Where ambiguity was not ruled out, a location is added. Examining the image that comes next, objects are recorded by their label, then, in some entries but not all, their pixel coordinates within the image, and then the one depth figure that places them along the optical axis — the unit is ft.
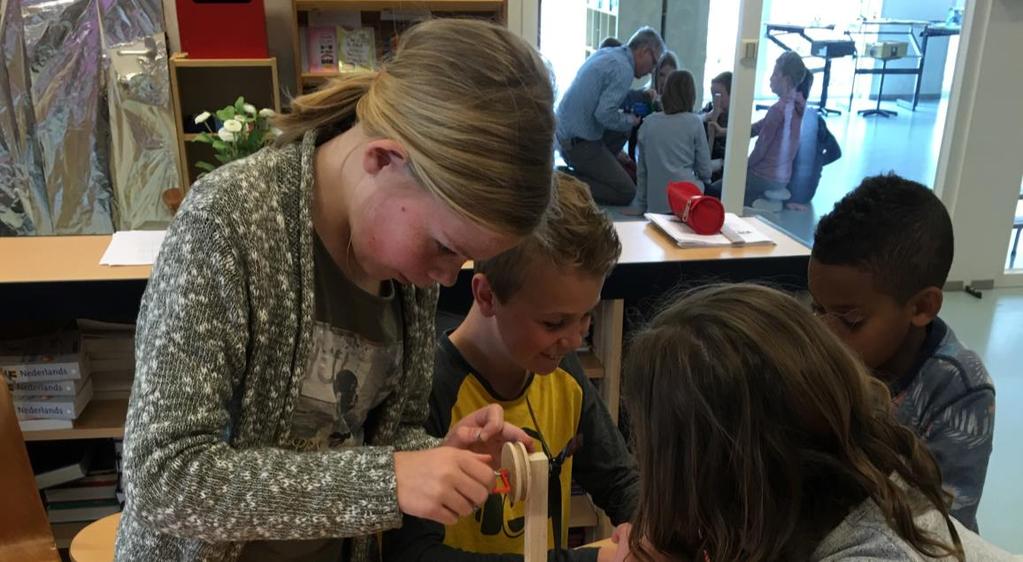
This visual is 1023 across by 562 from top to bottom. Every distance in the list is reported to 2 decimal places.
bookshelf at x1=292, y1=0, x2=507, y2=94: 10.25
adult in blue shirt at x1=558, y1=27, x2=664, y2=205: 12.55
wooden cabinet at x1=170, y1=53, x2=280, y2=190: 10.82
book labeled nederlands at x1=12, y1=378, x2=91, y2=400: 5.56
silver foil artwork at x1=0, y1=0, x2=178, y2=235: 10.03
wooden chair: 4.34
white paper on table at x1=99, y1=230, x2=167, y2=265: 5.47
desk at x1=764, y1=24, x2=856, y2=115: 12.41
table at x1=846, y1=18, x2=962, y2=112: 12.87
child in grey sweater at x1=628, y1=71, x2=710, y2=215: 12.51
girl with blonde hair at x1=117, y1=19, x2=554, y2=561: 2.28
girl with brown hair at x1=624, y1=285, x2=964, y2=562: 2.37
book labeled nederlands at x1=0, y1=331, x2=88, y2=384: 5.54
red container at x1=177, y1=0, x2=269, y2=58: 9.89
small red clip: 2.62
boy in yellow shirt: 3.73
